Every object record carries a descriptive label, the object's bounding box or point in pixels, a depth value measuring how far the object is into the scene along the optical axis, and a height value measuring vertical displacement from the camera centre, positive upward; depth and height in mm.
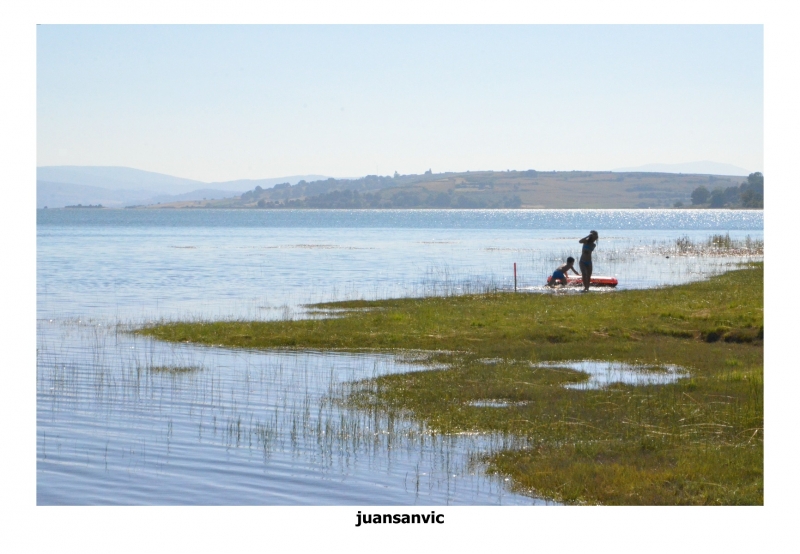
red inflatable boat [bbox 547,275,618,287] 35844 -372
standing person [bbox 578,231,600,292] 32312 +527
